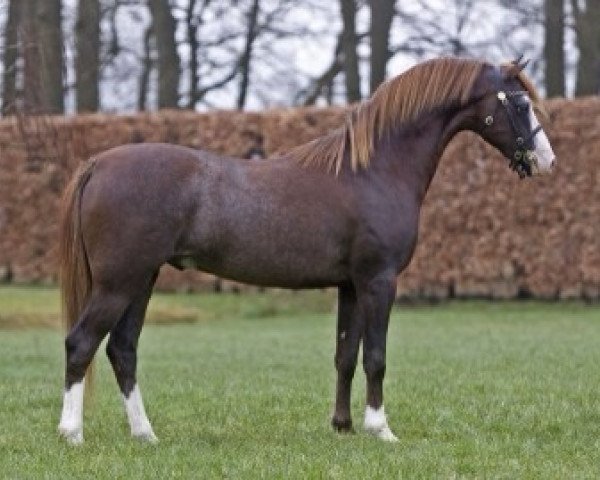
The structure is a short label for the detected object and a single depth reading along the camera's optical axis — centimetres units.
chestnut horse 1447
